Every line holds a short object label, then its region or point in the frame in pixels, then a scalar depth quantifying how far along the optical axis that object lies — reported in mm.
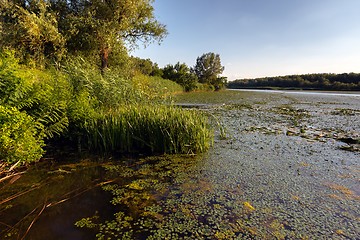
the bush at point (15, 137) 3469
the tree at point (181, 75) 36250
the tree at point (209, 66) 56072
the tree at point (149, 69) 35344
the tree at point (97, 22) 12539
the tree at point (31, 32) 10922
